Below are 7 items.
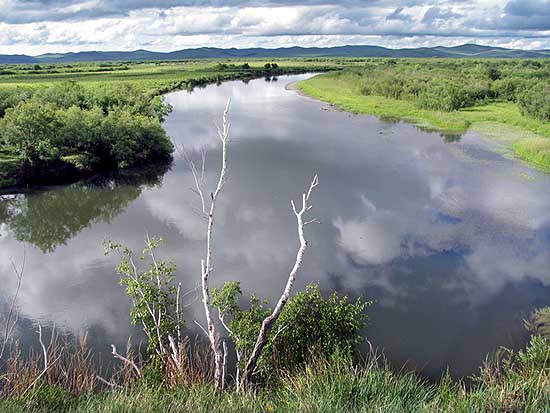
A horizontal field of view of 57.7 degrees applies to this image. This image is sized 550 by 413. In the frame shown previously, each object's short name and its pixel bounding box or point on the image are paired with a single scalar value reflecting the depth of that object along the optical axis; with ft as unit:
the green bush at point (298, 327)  31.42
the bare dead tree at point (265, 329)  26.40
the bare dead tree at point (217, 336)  26.66
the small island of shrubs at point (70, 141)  84.48
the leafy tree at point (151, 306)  31.69
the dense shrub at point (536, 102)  127.95
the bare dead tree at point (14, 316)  43.47
